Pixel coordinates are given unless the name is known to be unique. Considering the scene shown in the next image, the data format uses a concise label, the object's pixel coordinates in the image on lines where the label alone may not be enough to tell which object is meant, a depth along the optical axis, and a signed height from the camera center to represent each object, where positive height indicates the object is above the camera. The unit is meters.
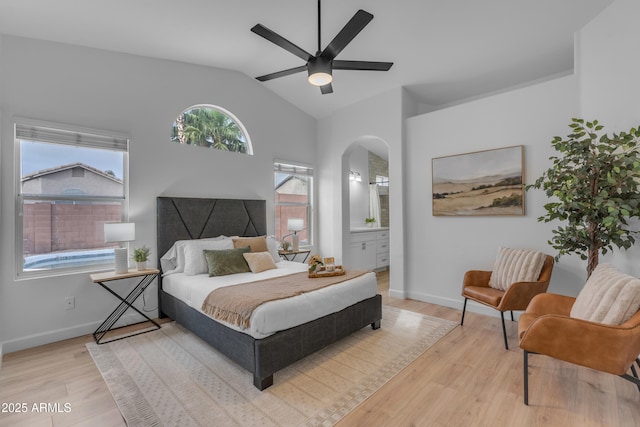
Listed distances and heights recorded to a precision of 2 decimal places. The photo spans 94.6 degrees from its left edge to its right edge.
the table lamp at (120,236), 3.00 -0.19
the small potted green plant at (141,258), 3.30 -0.44
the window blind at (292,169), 5.17 +0.87
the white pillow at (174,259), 3.63 -0.52
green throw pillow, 3.36 -0.52
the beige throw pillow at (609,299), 1.82 -0.56
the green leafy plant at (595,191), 2.24 +0.17
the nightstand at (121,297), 3.05 -0.92
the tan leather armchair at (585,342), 1.77 -0.82
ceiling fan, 2.25 +1.41
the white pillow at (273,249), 4.15 -0.46
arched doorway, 5.45 +0.21
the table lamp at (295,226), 4.79 -0.16
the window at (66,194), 2.96 +0.27
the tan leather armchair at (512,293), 2.86 -0.83
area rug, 1.96 -1.30
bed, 2.26 -0.96
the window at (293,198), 5.24 +0.34
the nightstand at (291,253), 4.73 -0.64
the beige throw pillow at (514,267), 3.04 -0.57
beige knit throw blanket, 2.32 -0.66
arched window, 4.07 +1.29
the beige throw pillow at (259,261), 3.54 -0.55
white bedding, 2.26 -0.75
